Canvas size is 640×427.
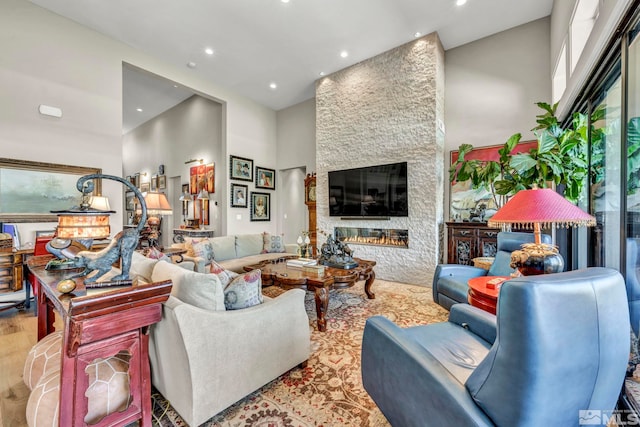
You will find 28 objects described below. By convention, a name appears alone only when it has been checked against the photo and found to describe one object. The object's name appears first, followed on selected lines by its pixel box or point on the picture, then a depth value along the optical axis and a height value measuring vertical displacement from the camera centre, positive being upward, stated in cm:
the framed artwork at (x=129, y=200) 835 +42
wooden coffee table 262 -71
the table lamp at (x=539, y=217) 159 -3
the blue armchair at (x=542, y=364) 70 -44
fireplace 469 -46
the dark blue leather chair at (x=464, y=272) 248 -63
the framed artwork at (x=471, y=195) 417 +29
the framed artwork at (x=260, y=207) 642 +16
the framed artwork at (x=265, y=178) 652 +91
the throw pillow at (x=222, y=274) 175 -43
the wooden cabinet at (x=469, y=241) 382 -44
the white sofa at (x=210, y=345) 134 -77
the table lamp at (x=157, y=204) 431 +16
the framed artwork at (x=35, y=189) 338 +34
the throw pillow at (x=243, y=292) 165 -52
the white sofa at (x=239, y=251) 406 -67
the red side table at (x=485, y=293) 186 -59
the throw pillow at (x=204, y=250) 387 -56
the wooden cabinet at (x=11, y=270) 293 -66
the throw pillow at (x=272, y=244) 498 -60
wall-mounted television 458 +41
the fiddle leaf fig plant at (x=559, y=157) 245 +54
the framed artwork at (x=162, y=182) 740 +91
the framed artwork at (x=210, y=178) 615 +85
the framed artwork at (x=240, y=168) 582 +105
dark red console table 109 -56
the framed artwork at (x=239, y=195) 593 +42
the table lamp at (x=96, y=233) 127 -10
